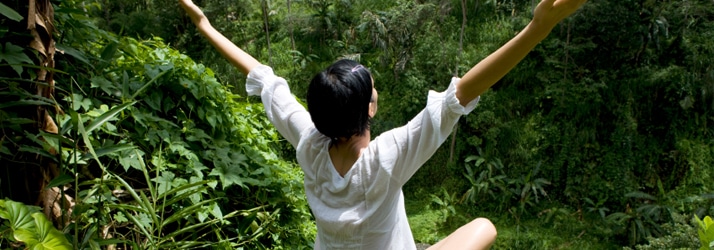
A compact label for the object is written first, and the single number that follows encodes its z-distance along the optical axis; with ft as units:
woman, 3.13
